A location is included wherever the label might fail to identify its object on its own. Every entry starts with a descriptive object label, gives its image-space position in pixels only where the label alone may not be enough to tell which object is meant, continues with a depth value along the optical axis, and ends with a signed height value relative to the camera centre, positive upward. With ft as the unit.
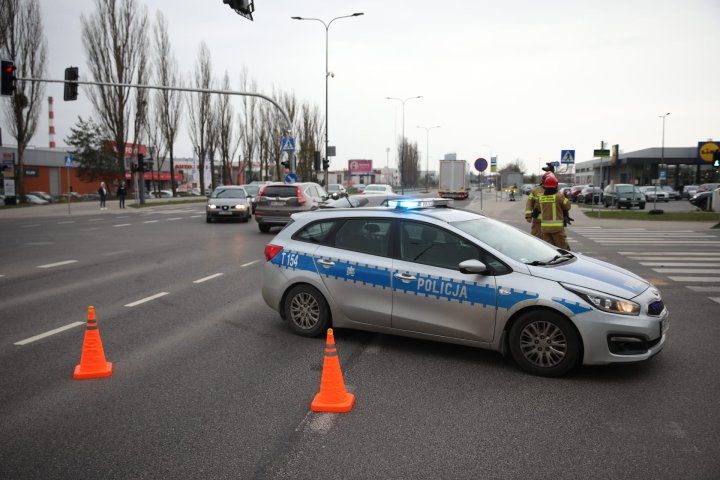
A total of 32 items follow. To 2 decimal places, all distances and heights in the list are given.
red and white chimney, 277.64 +27.39
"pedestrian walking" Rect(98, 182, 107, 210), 126.97 -2.45
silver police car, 16.81 -3.12
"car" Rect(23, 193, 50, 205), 153.79 -4.32
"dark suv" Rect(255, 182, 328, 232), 66.85 -1.80
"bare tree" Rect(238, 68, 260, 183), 219.41 +20.17
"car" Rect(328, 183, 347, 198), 95.82 -0.44
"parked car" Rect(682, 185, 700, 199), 171.63 -0.10
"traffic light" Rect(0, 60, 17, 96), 68.49 +12.21
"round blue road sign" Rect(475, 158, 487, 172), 100.99 +3.91
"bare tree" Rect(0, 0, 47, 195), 127.13 +27.08
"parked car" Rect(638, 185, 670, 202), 156.66 -1.48
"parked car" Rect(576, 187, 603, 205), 143.23 -1.54
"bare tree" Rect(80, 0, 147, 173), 149.07 +32.62
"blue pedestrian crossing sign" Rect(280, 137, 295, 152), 97.76 +6.95
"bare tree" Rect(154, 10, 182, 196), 173.37 +25.71
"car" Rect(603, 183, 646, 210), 123.65 -1.48
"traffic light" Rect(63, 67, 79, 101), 74.64 +12.68
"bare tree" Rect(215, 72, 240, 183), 206.62 +20.51
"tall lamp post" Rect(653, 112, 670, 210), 205.16 +13.20
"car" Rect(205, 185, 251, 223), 83.82 -2.65
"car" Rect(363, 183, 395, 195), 126.95 -0.25
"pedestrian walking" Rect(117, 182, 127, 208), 131.23 -1.84
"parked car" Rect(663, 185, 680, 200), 175.01 -1.30
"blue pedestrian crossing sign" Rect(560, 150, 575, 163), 88.22 +4.86
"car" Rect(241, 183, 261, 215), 114.10 -0.60
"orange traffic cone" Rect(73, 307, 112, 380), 17.75 -5.22
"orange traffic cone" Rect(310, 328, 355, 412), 14.99 -5.18
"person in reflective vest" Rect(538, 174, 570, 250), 33.60 -1.40
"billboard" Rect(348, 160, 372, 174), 420.40 +14.87
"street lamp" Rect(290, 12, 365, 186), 120.02 +26.90
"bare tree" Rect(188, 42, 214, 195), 192.34 +24.24
